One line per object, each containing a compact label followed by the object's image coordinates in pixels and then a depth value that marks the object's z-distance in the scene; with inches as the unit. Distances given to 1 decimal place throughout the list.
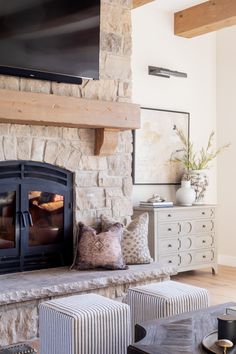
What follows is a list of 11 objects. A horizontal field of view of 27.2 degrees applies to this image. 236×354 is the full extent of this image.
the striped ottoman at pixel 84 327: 94.0
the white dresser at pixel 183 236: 197.5
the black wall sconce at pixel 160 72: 217.0
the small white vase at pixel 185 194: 217.6
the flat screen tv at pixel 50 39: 142.3
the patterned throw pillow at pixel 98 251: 152.5
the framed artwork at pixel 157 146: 216.4
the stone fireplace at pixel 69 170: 147.6
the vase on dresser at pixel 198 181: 225.0
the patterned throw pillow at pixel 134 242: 162.2
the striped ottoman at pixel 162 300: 107.0
